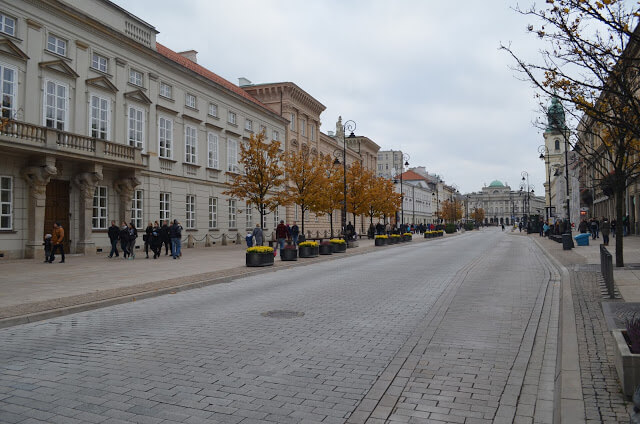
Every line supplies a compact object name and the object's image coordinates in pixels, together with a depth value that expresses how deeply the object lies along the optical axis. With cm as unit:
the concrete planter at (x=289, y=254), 2012
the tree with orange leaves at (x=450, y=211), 10638
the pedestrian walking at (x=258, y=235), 2361
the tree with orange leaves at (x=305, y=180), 3262
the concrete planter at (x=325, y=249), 2436
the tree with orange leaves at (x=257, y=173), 2784
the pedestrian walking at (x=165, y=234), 2305
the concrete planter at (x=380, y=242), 3394
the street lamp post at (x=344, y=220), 3178
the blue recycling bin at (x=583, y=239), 2867
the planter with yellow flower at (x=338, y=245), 2555
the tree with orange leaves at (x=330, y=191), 3389
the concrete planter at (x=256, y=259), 1725
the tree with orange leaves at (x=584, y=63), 717
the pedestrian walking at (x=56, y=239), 1869
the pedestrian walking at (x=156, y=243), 2248
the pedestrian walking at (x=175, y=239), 2196
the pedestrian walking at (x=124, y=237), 2181
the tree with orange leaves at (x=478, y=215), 14312
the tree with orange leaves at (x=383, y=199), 4718
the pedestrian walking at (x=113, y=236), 2189
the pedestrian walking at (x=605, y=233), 2678
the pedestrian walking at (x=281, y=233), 2445
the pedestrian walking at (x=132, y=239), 2166
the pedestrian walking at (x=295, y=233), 3067
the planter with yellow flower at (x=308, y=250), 2212
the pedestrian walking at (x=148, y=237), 2274
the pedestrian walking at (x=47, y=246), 1905
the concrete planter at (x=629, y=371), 399
